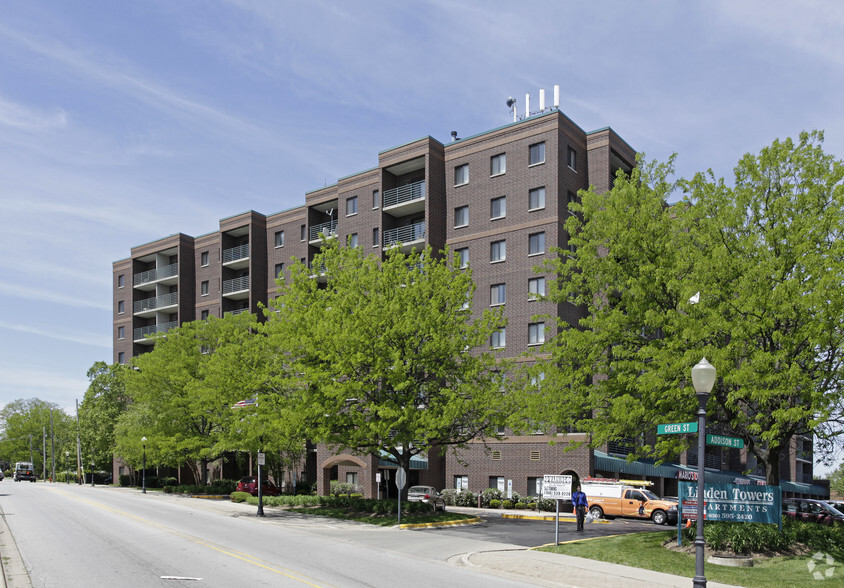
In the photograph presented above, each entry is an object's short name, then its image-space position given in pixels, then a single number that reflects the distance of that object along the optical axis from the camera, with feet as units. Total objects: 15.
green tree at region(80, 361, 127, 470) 235.81
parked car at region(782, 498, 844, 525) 116.16
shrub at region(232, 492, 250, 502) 140.00
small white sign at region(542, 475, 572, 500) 71.46
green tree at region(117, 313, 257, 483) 158.30
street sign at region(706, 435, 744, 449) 50.65
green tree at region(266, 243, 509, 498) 97.86
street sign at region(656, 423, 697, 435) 46.82
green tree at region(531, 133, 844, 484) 62.39
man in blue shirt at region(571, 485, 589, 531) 90.33
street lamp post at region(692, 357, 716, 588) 40.06
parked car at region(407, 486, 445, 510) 118.11
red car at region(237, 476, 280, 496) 156.87
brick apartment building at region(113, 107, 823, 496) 144.15
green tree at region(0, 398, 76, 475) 413.61
